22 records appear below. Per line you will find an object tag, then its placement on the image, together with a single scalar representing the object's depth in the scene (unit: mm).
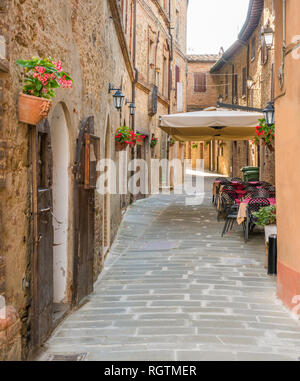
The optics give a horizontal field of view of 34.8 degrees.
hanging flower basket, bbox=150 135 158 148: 17781
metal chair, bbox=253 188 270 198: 9273
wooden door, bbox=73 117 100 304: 5242
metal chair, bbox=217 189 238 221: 10250
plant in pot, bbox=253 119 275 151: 9313
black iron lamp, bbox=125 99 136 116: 13398
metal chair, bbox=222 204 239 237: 9164
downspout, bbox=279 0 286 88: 5178
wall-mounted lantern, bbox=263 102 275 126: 8562
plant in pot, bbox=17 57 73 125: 3184
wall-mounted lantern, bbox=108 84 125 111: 9023
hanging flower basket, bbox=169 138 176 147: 21881
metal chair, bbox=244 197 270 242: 8250
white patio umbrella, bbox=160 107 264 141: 10438
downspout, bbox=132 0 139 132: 14336
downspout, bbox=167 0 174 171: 21789
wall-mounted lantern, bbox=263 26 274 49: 10312
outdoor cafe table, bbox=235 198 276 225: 8414
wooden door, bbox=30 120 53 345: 3611
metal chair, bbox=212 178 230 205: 12221
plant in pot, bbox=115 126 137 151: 9641
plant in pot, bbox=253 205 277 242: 6926
